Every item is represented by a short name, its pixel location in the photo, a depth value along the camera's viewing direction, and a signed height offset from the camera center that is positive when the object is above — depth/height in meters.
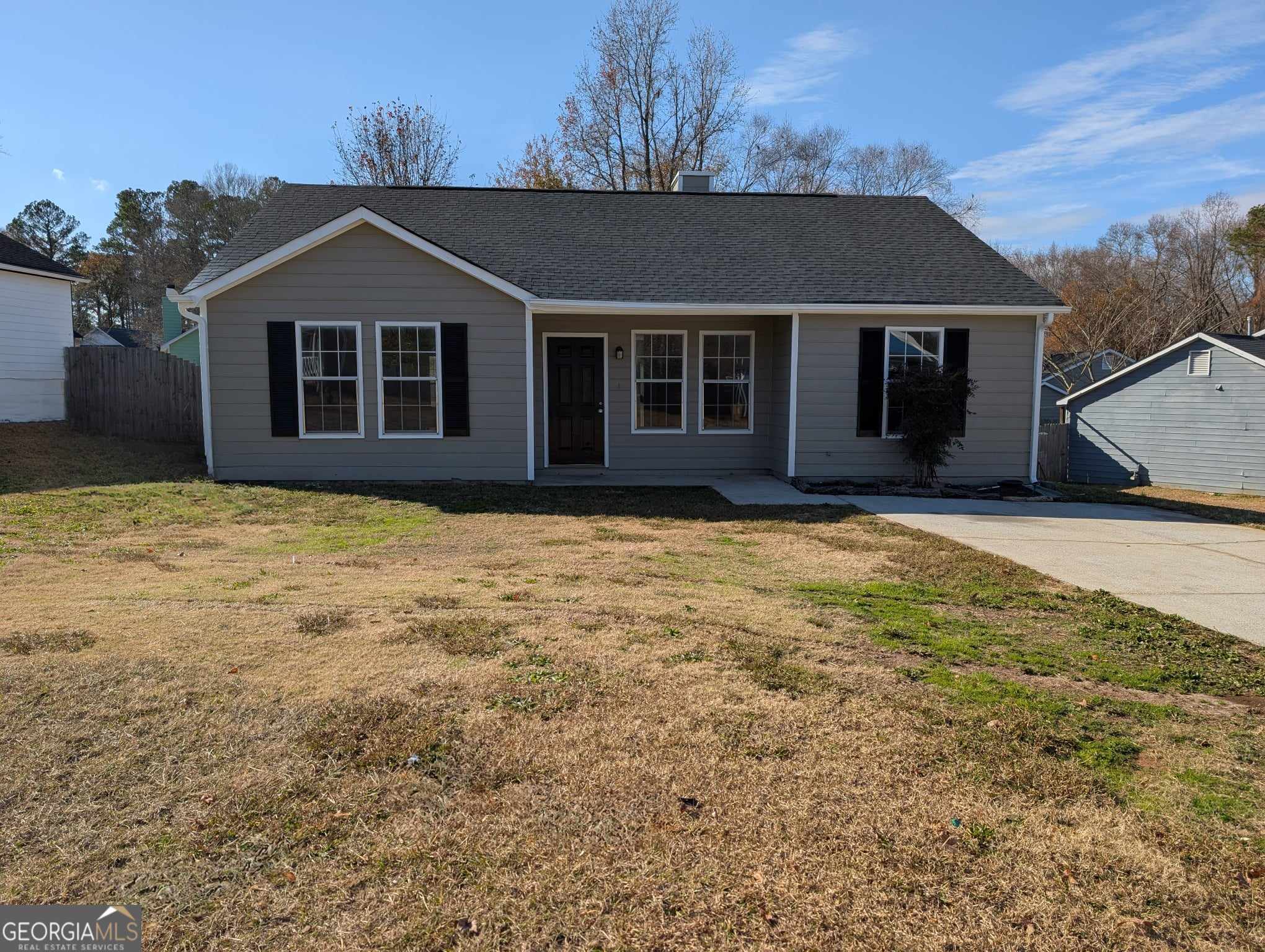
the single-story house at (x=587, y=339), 11.78 +0.89
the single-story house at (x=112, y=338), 36.88 +2.65
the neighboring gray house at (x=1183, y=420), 18.97 -0.39
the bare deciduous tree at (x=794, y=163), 33.84 +9.34
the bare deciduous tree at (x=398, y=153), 29.59 +8.30
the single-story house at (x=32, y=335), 15.98 +1.20
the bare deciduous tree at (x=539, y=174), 29.20 +7.55
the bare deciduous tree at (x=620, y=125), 29.95 +9.42
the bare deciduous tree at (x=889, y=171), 36.09 +9.47
